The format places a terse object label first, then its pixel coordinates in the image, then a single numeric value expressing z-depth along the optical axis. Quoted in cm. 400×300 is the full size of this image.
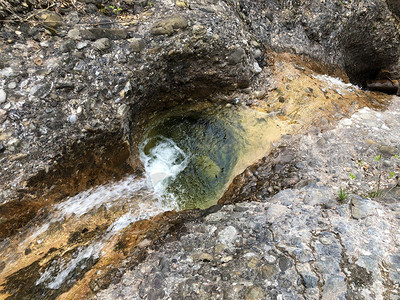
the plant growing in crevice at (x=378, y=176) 296
